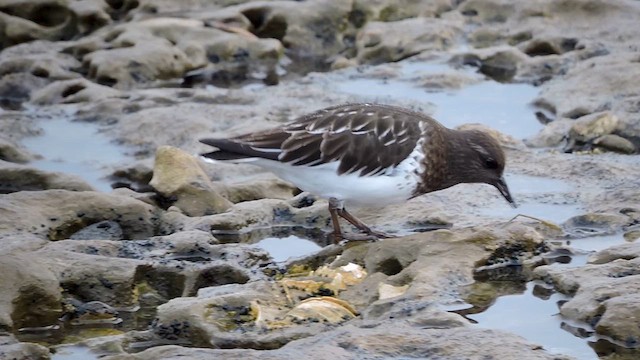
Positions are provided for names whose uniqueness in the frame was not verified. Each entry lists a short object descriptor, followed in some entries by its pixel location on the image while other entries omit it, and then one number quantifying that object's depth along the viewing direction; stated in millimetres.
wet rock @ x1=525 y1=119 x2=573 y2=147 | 17328
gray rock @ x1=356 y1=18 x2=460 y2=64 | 22203
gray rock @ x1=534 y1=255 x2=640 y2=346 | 9945
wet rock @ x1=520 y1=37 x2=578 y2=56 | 21734
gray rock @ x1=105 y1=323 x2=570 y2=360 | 9148
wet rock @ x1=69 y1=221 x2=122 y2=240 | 13453
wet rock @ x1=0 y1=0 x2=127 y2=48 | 21984
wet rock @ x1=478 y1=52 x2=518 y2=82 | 21062
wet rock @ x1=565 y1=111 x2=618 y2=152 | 16766
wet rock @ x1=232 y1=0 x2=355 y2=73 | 23094
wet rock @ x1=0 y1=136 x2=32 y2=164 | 16547
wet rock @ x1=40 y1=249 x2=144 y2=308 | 11562
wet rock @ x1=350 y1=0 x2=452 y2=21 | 23687
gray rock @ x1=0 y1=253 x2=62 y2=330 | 10883
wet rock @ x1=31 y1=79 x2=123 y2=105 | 19531
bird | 13039
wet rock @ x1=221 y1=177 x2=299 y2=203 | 15227
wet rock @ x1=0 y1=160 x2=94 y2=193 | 14977
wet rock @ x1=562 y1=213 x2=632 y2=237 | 13305
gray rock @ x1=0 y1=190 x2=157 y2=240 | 13062
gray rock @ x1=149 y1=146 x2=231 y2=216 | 14437
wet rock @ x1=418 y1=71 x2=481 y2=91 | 20359
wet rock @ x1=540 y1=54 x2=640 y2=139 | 17875
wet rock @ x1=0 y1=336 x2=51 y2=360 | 9414
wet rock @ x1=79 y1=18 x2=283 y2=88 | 20562
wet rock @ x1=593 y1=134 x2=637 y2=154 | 16562
